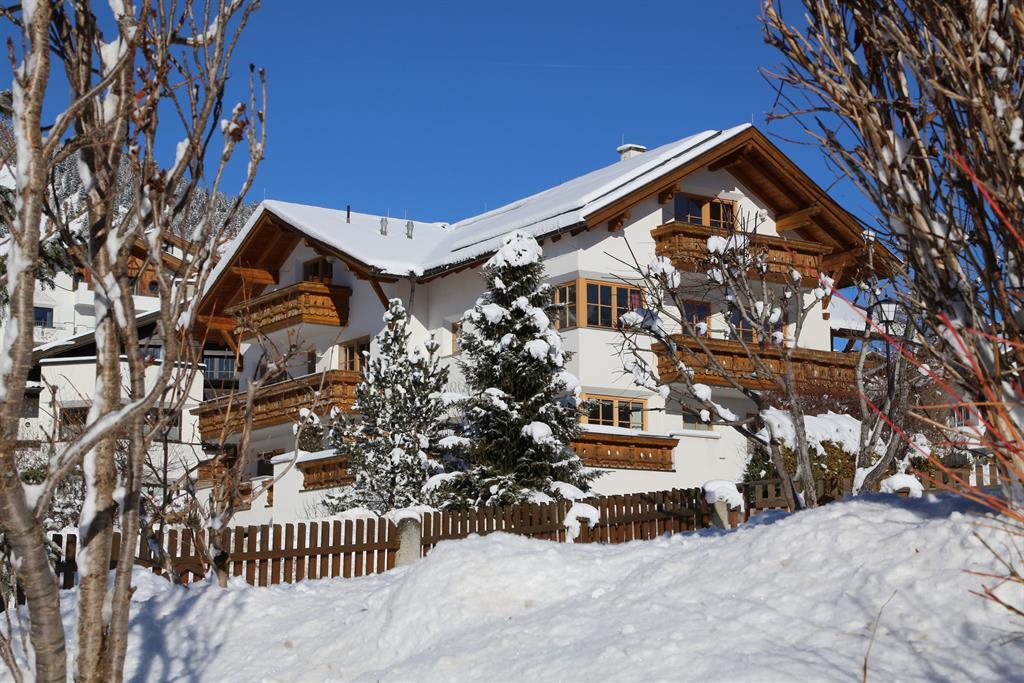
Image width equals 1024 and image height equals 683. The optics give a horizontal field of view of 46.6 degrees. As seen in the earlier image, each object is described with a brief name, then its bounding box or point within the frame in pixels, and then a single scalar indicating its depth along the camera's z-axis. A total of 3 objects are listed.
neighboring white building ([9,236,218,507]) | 43.84
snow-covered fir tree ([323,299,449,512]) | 23.45
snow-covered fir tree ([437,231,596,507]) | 21.20
